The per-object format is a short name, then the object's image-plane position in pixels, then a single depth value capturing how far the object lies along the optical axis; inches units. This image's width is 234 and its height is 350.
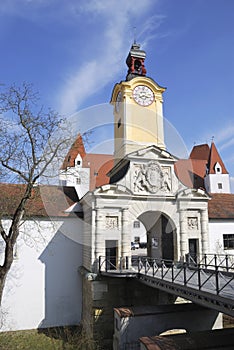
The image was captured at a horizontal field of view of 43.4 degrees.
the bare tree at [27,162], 447.8
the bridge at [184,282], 332.2
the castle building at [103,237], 605.0
